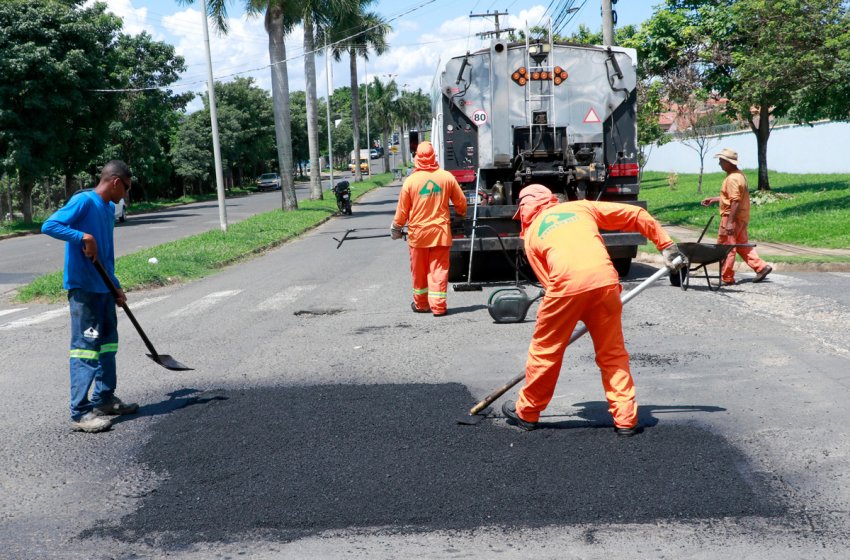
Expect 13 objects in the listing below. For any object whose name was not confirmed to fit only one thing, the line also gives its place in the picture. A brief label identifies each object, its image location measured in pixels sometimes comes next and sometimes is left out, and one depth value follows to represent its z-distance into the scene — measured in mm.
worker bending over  4750
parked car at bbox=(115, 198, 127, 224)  33900
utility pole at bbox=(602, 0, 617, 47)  17766
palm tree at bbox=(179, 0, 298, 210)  28531
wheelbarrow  9336
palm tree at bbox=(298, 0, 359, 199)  30500
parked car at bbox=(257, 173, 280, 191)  69750
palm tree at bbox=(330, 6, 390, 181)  45688
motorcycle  29828
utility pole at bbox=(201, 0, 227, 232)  21250
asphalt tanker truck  11094
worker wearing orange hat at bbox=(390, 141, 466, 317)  9203
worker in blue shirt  5488
